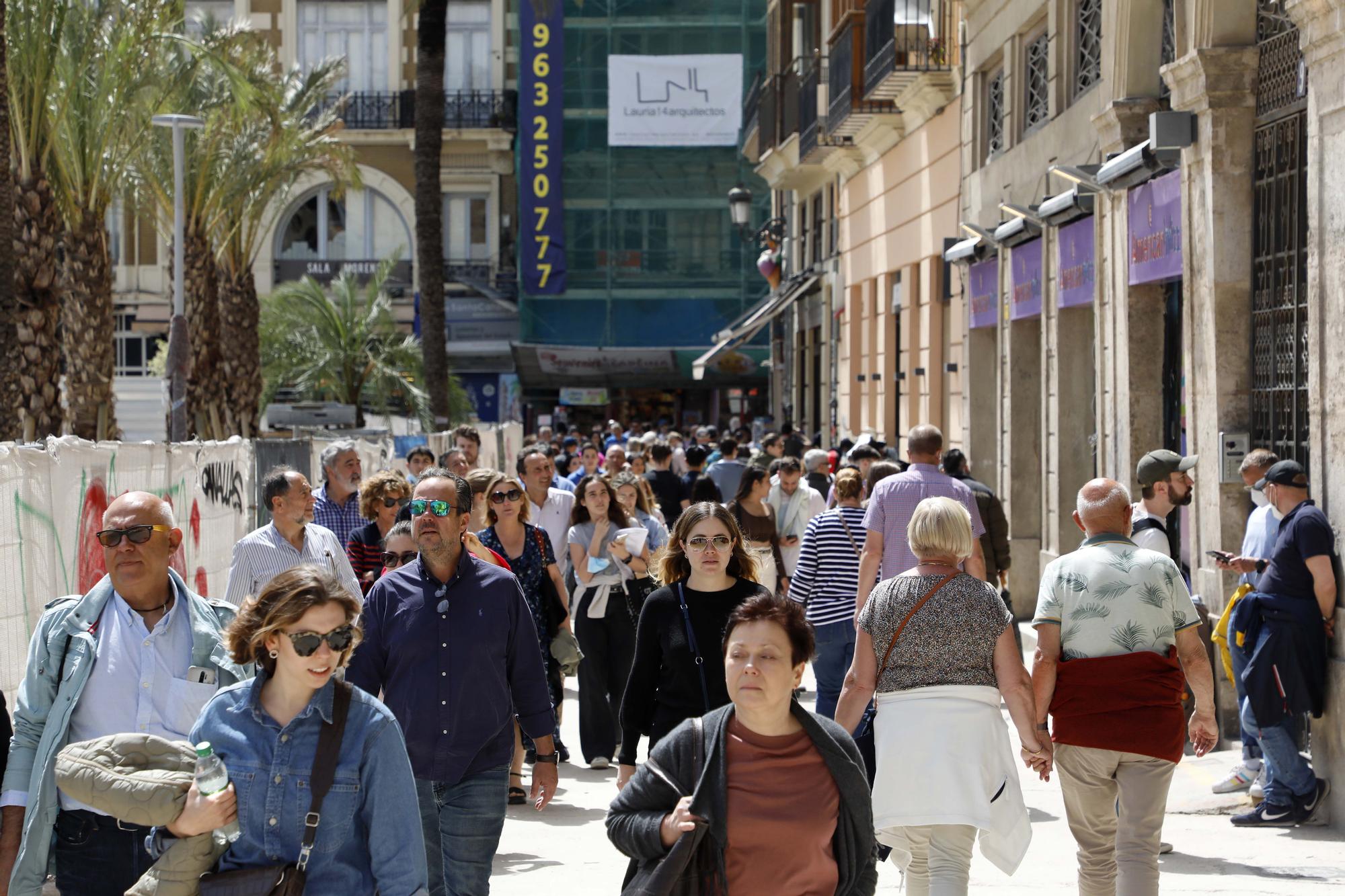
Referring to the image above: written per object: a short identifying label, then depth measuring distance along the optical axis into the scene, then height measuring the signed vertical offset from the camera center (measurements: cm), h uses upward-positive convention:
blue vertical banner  4581 +760
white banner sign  4603 +894
